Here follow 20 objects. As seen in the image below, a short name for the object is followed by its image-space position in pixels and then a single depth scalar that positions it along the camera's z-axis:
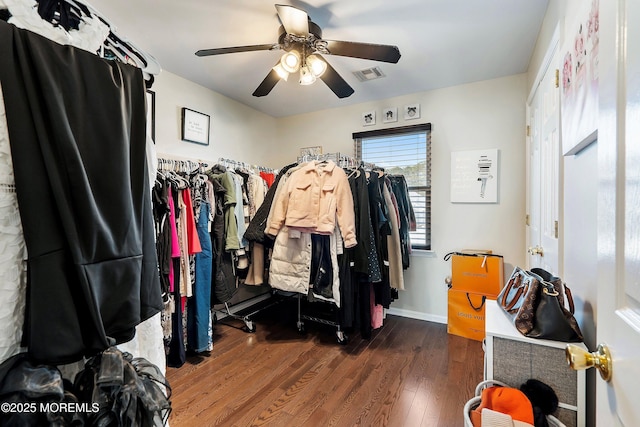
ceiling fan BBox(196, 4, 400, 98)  1.73
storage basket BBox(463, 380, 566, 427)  1.13
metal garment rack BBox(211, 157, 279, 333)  2.85
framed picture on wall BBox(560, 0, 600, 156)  1.00
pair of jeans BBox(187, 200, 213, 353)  2.30
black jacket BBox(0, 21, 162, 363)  0.56
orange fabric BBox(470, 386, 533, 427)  1.12
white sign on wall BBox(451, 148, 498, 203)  2.84
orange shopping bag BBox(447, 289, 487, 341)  2.67
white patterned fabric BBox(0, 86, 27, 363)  0.55
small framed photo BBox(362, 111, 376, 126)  3.43
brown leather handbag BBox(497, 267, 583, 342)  1.18
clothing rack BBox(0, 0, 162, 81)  0.64
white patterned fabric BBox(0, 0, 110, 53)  0.62
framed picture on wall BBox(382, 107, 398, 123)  3.30
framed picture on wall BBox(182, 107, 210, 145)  2.90
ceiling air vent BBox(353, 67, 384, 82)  2.70
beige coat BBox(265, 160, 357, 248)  2.29
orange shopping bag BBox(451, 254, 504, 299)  2.64
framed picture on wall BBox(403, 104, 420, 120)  3.19
